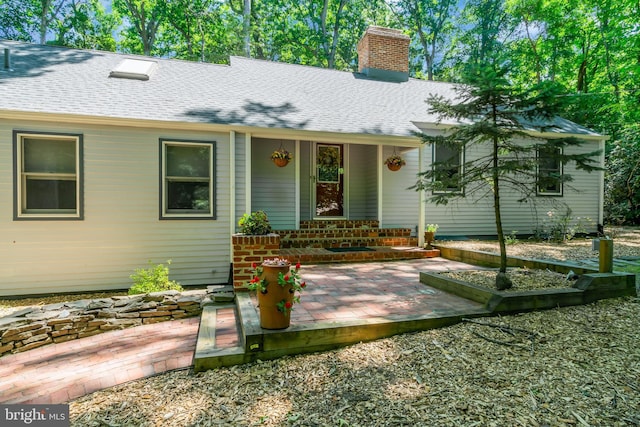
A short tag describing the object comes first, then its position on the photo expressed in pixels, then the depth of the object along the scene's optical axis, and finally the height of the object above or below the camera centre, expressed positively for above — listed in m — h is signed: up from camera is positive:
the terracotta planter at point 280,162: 7.25 +0.95
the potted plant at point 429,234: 7.61 -0.63
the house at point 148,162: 5.41 +0.79
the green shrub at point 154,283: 4.91 -1.18
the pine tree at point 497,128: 3.57 +0.88
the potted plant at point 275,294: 2.81 -0.75
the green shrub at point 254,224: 4.39 -0.25
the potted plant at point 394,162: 7.90 +1.04
